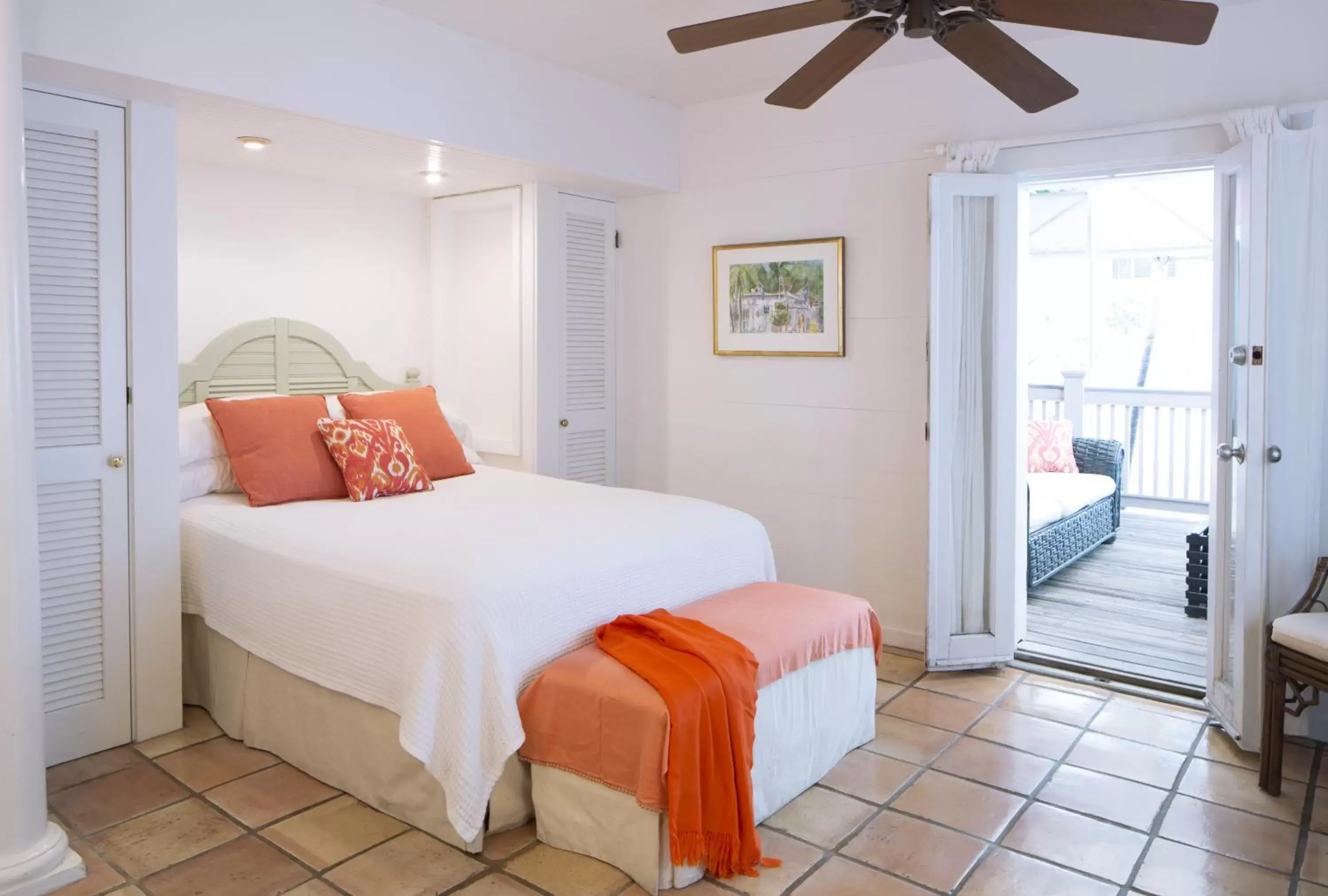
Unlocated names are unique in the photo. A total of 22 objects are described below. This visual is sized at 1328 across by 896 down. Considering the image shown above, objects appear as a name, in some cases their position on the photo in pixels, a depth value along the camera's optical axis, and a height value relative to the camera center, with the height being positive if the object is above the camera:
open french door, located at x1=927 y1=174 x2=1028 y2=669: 3.84 -0.01
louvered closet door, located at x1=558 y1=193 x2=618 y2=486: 4.79 +0.41
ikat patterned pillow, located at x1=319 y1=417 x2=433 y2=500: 3.67 -0.14
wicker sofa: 5.00 -0.60
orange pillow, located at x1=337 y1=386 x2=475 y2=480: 4.08 -0.01
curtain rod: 3.36 +1.07
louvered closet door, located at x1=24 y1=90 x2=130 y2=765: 2.94 +0.03
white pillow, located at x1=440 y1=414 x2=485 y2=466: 4.54 -0.06
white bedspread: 2.45 -0.48
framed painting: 4.37 +0.58
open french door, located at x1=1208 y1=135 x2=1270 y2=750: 3.08 -0.07
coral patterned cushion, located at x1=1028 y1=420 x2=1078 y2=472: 6.22 -0.17
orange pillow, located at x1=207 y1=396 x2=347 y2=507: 3.55 -0.11
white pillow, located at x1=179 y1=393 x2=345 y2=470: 3.59 -0.06
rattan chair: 2.75 -0.73
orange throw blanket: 2.31 -0.79
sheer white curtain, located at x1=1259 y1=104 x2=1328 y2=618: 3.11 +0.32
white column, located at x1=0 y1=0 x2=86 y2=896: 2.27 -0.35
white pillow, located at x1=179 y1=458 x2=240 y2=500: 3.60 -0.22
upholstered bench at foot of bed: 2.38 -0.96
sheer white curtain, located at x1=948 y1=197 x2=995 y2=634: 3.89 +0.03
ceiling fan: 2.13 +0.91
